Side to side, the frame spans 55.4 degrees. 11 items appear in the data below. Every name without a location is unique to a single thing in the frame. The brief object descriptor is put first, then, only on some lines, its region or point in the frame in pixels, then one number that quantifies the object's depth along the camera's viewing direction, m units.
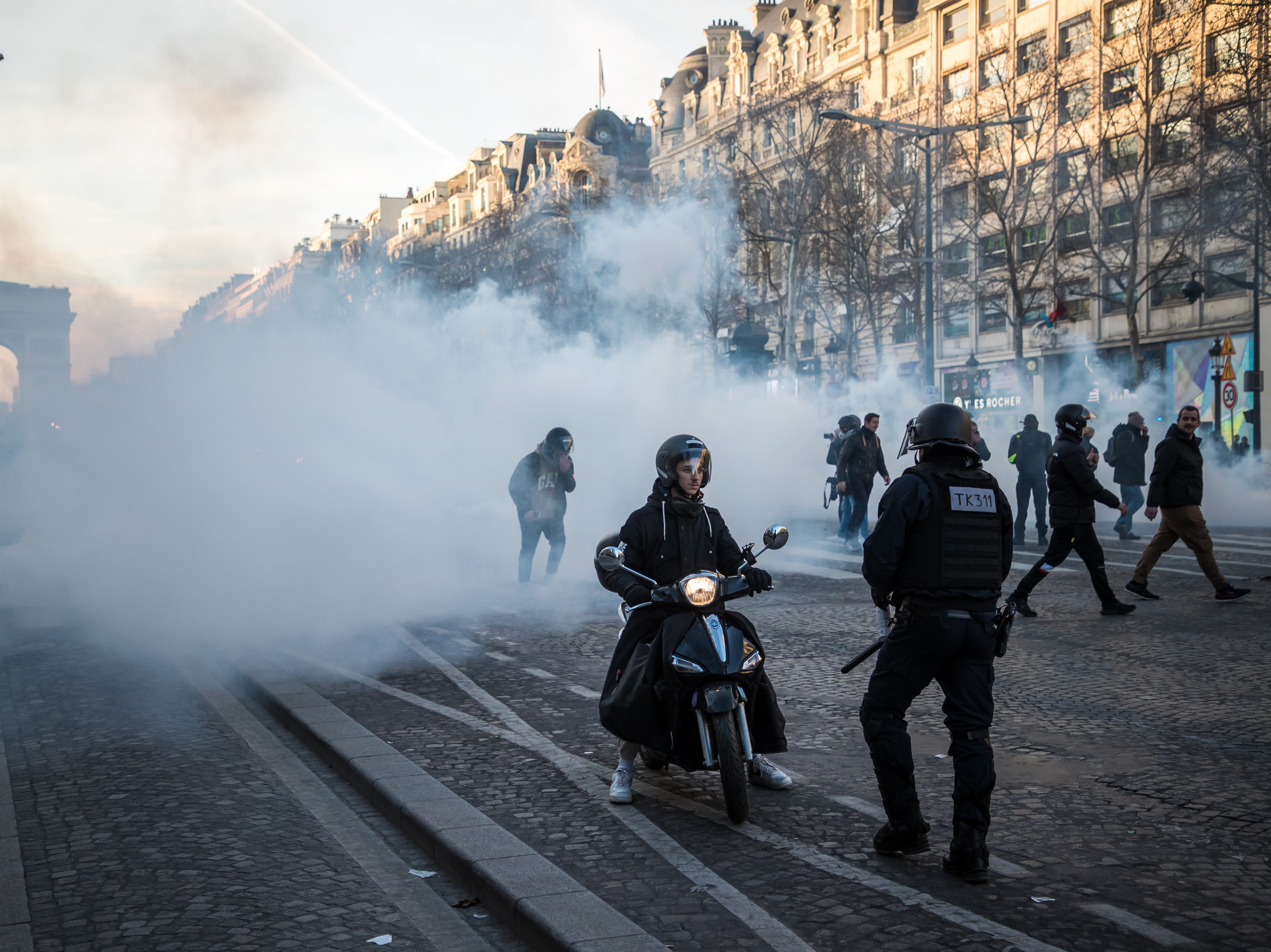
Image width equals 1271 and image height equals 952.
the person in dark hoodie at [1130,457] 16.62
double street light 25.55
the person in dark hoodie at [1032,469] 15.41
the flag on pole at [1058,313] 32.50
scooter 4.58
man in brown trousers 10.13
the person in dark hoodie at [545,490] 12.20
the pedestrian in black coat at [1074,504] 9.39
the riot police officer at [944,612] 3.97
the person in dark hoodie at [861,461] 15.08
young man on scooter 4.95
